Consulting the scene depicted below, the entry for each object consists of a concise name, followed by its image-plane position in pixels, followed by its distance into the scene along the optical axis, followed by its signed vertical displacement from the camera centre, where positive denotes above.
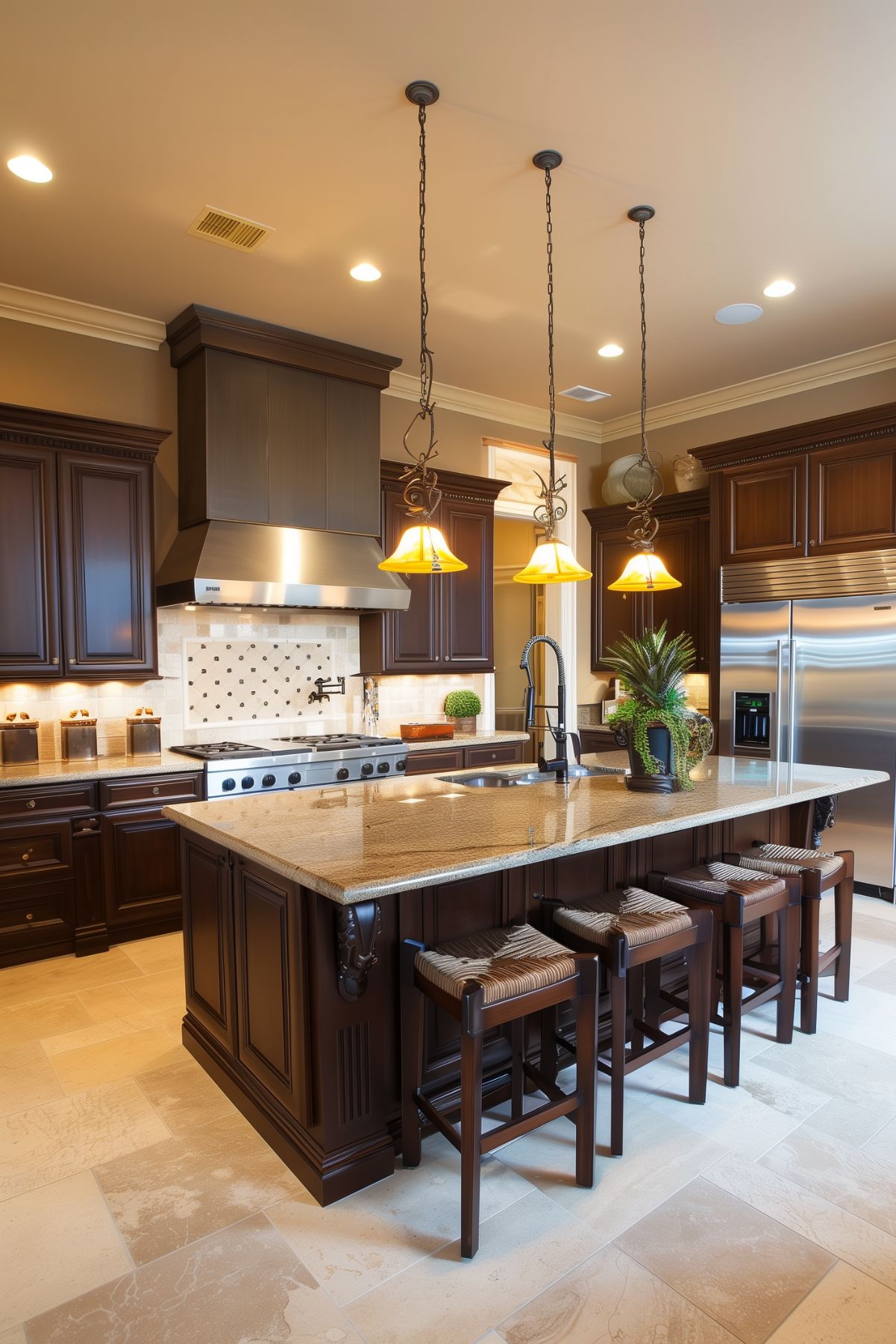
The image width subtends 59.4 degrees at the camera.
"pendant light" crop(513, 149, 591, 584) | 2.94 +0.32
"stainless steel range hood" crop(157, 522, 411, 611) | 4.16 +0.44
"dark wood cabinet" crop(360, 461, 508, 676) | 5.17 +0.31
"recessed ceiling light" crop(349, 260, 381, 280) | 3.80 +1.84
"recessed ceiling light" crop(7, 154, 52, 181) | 2.95 +1.84
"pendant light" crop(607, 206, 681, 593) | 3.34 +0.35
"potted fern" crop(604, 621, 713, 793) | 2.90 -0.26
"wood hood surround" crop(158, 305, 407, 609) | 4.27 +1.05
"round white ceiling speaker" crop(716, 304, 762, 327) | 4.30 +1.84
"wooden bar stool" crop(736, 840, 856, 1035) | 2.90 -0.99
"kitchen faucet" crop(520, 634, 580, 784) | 2.96 -0.31
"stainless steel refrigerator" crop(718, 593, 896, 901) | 4.52 -0.32
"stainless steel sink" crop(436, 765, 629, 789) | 3.34 -0.56
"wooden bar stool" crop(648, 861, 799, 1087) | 2.57 -0.93
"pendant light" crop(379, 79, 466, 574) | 2.65 +0.40
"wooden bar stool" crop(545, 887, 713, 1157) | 2.20 -0.90
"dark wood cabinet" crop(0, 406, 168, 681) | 3.85 +0.53
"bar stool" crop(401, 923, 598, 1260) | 1.83 -0.90
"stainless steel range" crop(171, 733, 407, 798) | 4.09 -0.63
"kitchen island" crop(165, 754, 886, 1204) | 2.01 -0.77
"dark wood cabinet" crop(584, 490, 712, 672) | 5.73 +0.55
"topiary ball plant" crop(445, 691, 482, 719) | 5.72 -0.43
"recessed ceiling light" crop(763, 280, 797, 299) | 4.04 +1.84
